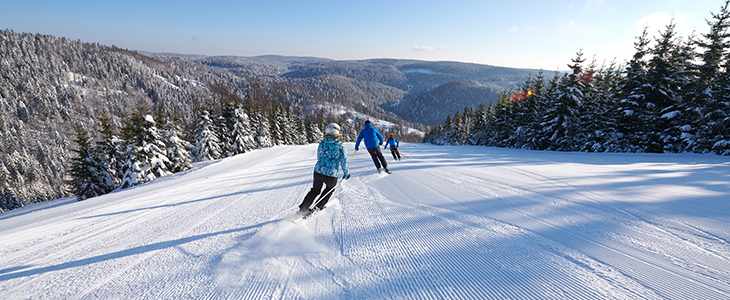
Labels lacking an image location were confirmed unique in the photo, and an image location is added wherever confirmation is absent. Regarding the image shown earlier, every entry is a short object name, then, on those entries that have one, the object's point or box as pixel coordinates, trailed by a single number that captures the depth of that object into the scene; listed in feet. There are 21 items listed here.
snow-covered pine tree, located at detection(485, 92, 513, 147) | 102.83
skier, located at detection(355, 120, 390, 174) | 27.61
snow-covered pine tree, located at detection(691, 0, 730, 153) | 39.14
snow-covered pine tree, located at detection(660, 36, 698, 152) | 46.65
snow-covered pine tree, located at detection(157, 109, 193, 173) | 72.84
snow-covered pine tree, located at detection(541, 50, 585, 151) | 67.97
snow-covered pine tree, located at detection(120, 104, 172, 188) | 58.54
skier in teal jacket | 14.39
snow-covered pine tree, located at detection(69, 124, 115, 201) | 70.79
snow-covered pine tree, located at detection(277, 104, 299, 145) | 135.54
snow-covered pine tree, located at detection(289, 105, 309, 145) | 151.84
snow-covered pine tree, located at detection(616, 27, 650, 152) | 53.98
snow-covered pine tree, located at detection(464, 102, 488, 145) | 129.65
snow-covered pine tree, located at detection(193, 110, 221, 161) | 84.64
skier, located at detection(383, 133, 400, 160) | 36.99
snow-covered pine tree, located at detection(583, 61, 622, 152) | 58.65
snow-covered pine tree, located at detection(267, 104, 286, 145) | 129.59
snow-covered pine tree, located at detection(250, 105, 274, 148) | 108.99
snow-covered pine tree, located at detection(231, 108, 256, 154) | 92.23
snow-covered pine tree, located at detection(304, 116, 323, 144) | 169.82
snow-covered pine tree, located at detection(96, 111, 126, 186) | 68.03
